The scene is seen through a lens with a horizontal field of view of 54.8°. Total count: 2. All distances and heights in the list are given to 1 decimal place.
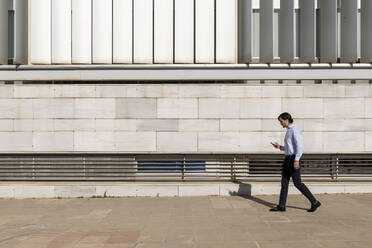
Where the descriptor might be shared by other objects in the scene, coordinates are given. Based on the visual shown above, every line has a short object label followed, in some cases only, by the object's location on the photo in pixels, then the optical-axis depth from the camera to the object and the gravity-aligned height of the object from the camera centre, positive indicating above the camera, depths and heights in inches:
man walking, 263.9 -27.4
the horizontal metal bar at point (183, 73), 419.8 +60.3
